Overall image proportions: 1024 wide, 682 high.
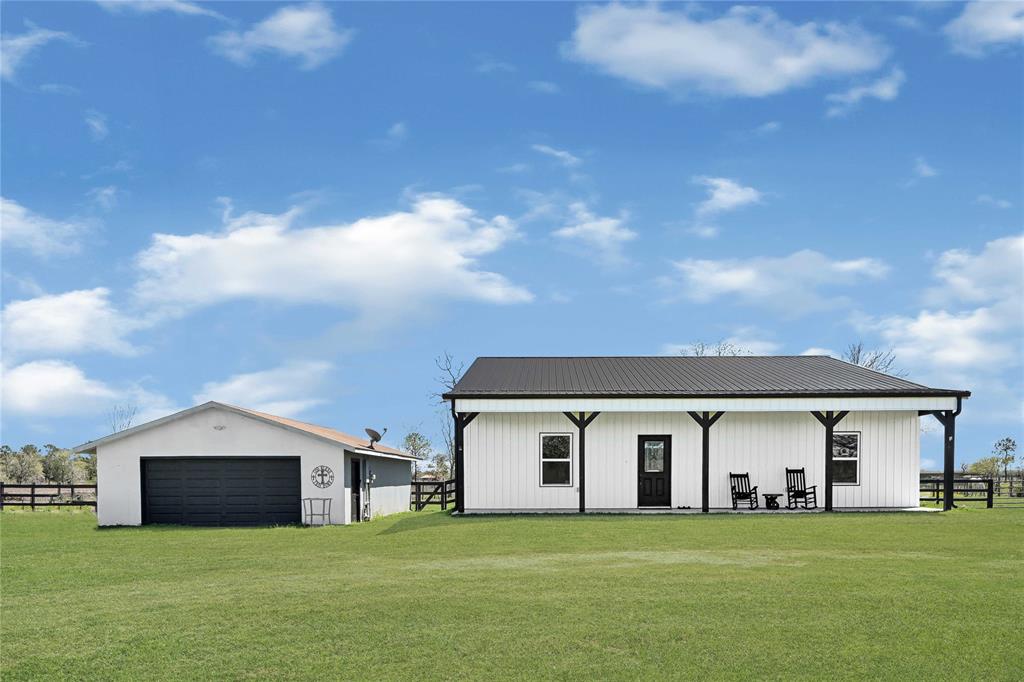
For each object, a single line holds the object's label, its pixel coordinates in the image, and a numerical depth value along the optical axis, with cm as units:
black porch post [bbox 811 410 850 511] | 2109
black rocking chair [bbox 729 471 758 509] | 2117
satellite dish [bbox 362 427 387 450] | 2576
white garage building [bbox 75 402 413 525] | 2217
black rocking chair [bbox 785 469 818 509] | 2128
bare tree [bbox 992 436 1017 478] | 4831
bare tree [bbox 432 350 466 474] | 4694
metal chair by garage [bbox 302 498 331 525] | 2188
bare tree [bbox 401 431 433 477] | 5347
